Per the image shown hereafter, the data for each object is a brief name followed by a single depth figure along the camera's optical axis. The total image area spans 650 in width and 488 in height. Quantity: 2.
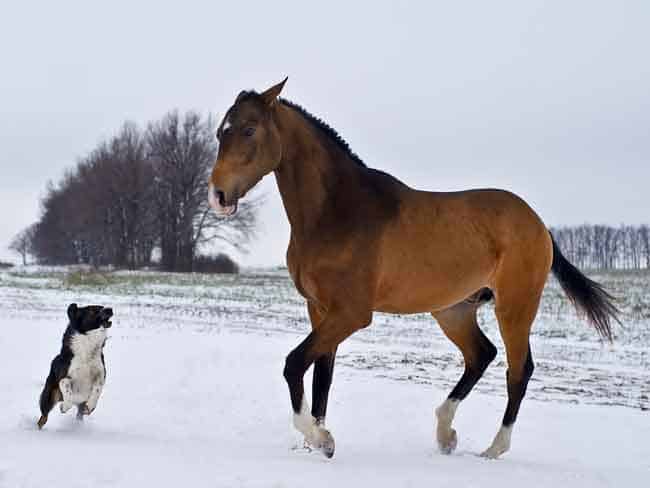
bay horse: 9.68
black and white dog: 11.34
